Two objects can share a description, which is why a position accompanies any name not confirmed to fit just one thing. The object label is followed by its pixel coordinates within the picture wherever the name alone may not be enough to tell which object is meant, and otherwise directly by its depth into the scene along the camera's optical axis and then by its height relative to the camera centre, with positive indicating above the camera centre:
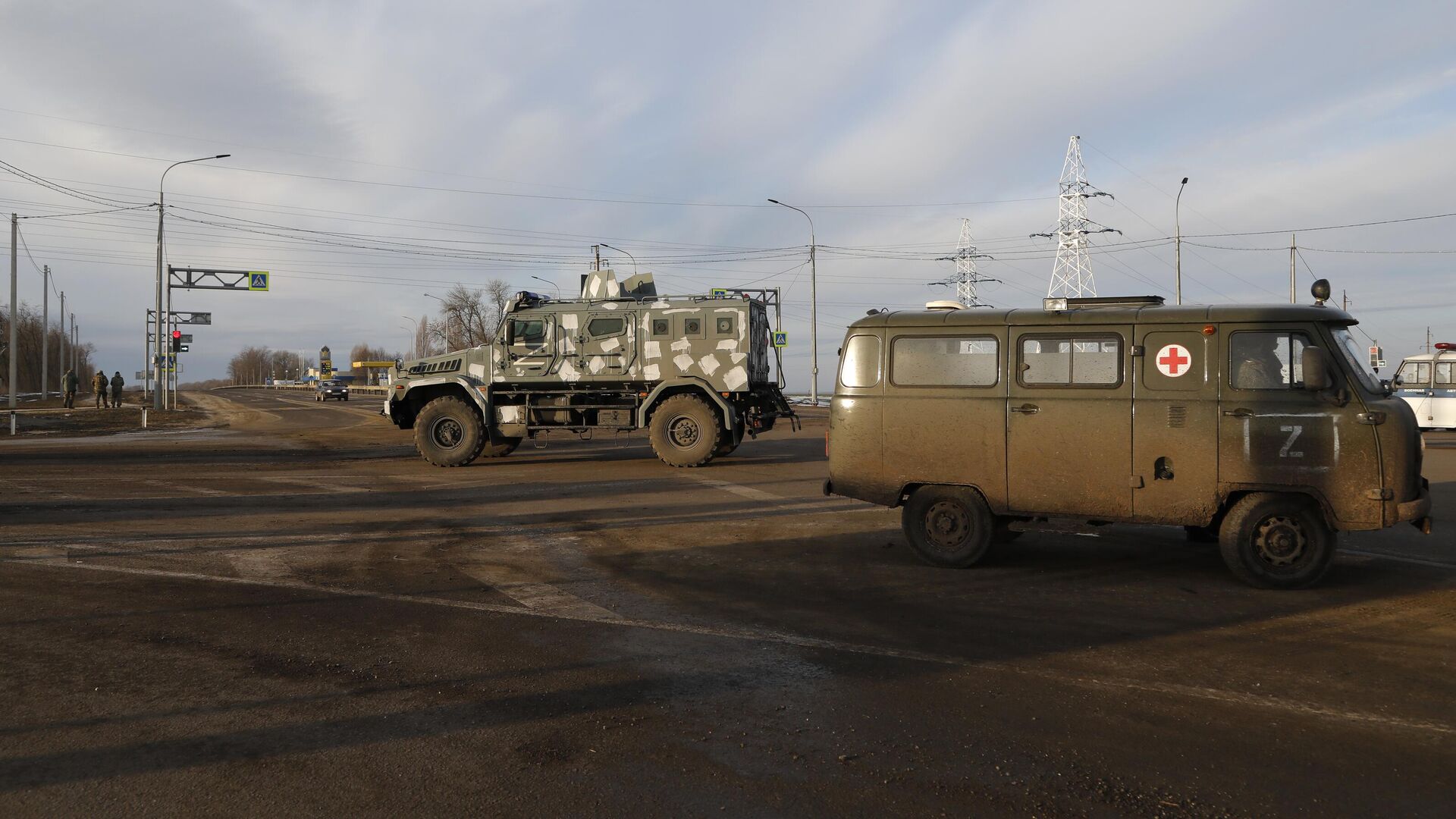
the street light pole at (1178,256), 35.91 +6.03
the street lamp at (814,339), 43.50 +3.49
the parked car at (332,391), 64.38 +1.59
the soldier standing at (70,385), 39.27 +1.24
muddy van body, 6.66 -0.15
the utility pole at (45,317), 57.59 +6.24
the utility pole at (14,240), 35.03 +6.71
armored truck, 16.11 +0.62
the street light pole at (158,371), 34.77 +1.79
